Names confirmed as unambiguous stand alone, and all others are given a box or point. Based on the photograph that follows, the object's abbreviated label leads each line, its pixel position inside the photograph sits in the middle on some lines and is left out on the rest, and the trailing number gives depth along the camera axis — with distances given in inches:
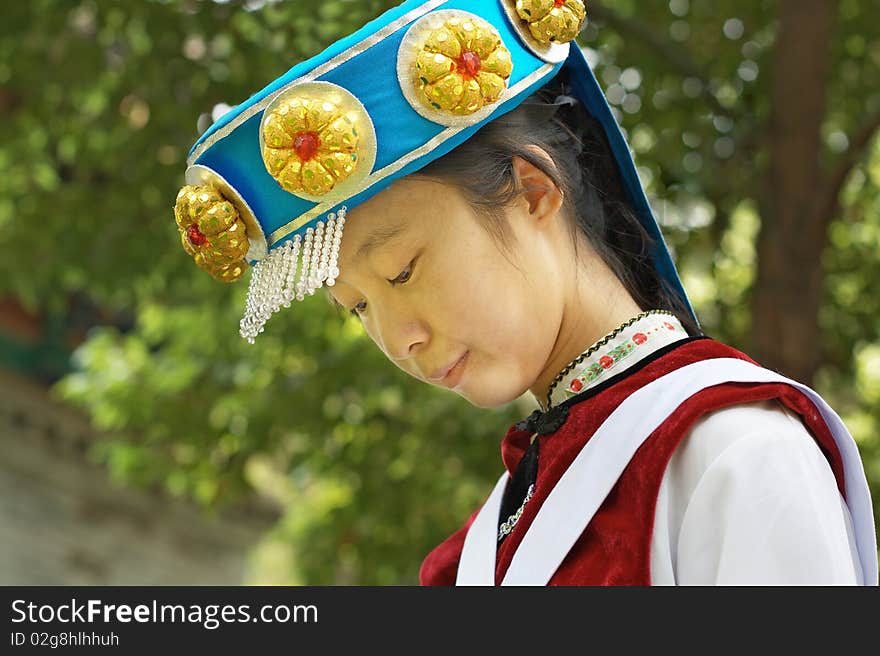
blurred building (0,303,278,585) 389.4
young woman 51.5
